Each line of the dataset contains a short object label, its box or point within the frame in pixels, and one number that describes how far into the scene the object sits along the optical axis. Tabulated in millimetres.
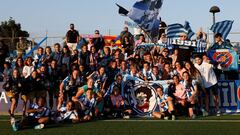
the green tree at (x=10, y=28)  58531
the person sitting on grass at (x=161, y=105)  11820
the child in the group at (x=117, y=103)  12438
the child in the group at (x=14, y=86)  11648
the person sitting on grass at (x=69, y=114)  11375
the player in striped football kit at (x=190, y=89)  12016
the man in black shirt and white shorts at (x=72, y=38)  17277
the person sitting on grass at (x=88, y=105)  11734
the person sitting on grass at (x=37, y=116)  10367
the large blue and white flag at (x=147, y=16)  15516
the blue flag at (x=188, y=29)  16558
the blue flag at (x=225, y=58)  13398
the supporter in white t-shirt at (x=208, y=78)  12516
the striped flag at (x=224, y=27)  15195
